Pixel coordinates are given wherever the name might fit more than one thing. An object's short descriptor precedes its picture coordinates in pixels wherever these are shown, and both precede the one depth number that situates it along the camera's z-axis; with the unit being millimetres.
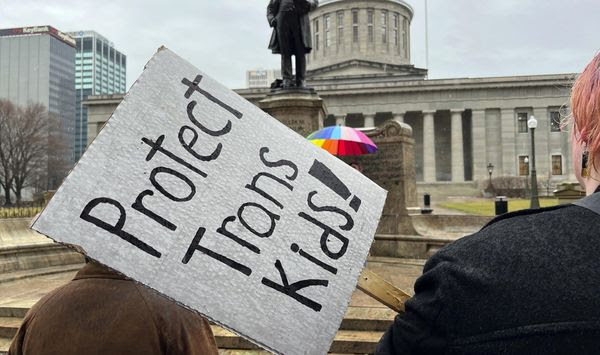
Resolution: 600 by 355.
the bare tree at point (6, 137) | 50281
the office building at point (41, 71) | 88375
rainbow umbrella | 8625
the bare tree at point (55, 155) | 55031
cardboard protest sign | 1453
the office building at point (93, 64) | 119875
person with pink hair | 1121
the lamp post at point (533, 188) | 20203
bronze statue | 10438
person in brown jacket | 1732
